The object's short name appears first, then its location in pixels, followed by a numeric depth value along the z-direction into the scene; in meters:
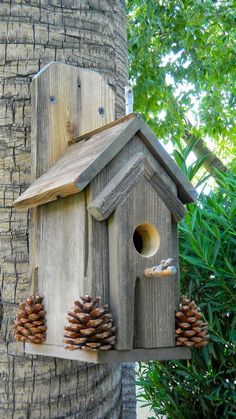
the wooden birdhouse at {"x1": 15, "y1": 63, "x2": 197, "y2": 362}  1.46
